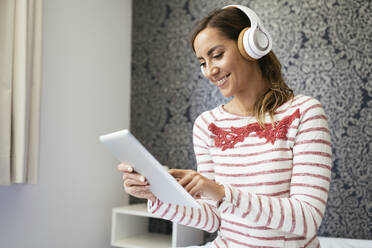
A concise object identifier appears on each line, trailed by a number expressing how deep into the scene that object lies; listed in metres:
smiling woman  0.97
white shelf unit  2.11
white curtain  1.72
